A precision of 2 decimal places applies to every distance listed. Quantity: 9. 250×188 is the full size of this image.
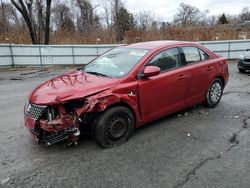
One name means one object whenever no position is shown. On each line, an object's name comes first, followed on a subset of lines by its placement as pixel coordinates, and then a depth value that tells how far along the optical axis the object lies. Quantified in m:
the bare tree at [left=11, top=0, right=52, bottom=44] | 14.94
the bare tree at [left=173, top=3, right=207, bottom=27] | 52.26
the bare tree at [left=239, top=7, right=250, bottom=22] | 53.20
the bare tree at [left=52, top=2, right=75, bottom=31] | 35.03
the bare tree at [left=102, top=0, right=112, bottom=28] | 37.21
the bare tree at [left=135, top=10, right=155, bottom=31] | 24.58
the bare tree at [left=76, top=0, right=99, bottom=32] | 31.27
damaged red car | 2.75
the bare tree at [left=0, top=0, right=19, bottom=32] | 21.10
